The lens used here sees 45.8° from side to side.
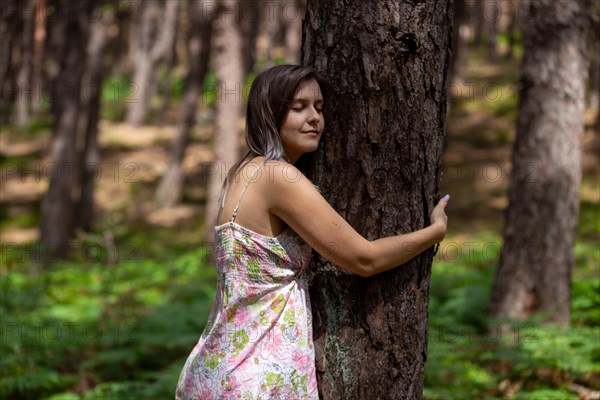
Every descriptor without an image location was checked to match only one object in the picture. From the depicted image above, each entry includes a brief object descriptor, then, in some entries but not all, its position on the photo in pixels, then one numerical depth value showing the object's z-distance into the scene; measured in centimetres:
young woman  260
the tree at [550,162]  629
